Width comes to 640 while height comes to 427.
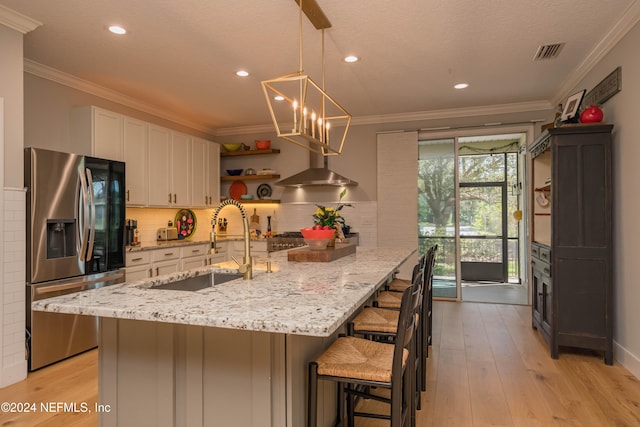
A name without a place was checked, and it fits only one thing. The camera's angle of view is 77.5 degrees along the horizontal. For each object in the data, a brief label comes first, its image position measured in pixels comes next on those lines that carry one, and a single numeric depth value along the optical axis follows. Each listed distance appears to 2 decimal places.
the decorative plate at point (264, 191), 6.16
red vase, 3.23
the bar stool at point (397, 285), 3.26
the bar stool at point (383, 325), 2.16
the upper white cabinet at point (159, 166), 4.65
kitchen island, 1.36
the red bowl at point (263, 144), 5.96
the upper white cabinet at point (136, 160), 4.31
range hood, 5.31
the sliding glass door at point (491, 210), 7.23
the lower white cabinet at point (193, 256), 4.83
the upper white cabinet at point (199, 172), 5.40
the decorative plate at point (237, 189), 6.25
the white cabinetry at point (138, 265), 4.04
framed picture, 3.36
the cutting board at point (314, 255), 2.72
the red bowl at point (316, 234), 2.82
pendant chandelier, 2.36
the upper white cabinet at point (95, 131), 3.90
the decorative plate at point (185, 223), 5.59
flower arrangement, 2.90
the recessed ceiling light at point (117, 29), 2.95
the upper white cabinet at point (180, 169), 5.02
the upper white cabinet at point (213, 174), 5.76
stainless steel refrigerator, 3.09
